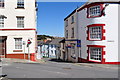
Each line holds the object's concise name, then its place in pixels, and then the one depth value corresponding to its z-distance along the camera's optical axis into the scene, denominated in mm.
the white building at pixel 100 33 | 19078
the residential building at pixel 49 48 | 68062
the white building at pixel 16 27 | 20453
